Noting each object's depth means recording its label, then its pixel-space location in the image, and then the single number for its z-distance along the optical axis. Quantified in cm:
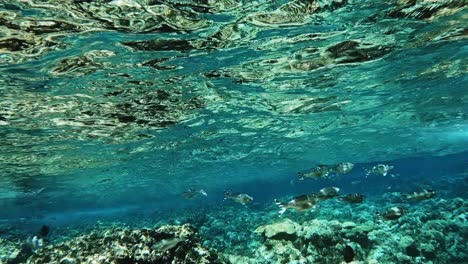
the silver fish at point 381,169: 1324
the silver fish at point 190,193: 1643
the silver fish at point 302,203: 920
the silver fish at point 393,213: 954
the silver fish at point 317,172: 1178
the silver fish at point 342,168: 1214
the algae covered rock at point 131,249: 946
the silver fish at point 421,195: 1078
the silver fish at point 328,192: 986
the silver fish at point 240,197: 1230
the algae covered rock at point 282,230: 1228
